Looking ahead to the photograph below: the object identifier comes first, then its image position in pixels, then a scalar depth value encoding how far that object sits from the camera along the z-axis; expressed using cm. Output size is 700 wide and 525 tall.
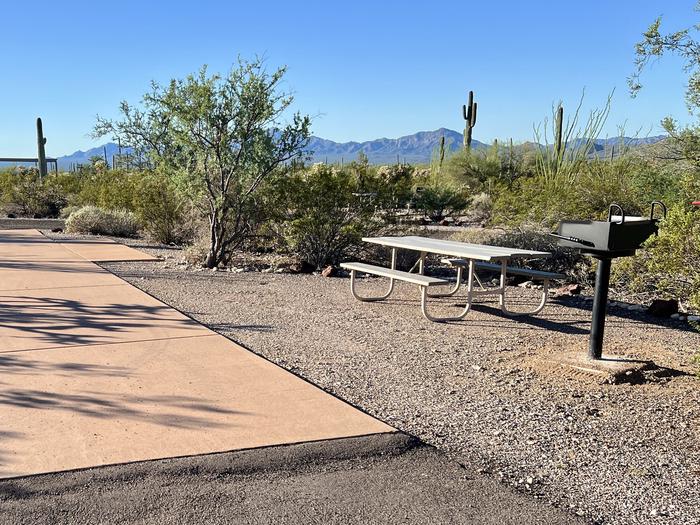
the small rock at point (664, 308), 851
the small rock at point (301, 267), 1219
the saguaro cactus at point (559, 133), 2058
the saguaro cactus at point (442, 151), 3778
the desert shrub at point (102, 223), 1817
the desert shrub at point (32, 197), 2441
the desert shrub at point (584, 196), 1180
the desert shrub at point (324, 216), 1234
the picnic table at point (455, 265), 773
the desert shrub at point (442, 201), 2424
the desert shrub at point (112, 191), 1801
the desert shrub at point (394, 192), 1282
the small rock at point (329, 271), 1175
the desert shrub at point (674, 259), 631
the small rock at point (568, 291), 998
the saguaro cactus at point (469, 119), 3403
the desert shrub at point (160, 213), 1570
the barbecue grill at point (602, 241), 559
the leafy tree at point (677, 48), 710
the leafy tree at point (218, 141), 1136
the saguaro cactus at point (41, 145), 3634
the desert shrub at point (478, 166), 3362
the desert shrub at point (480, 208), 2436
